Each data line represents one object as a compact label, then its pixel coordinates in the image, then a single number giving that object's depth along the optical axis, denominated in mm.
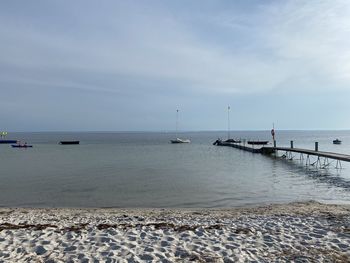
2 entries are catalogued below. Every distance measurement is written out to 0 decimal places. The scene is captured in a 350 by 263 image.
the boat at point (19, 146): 78000
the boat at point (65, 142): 95981
